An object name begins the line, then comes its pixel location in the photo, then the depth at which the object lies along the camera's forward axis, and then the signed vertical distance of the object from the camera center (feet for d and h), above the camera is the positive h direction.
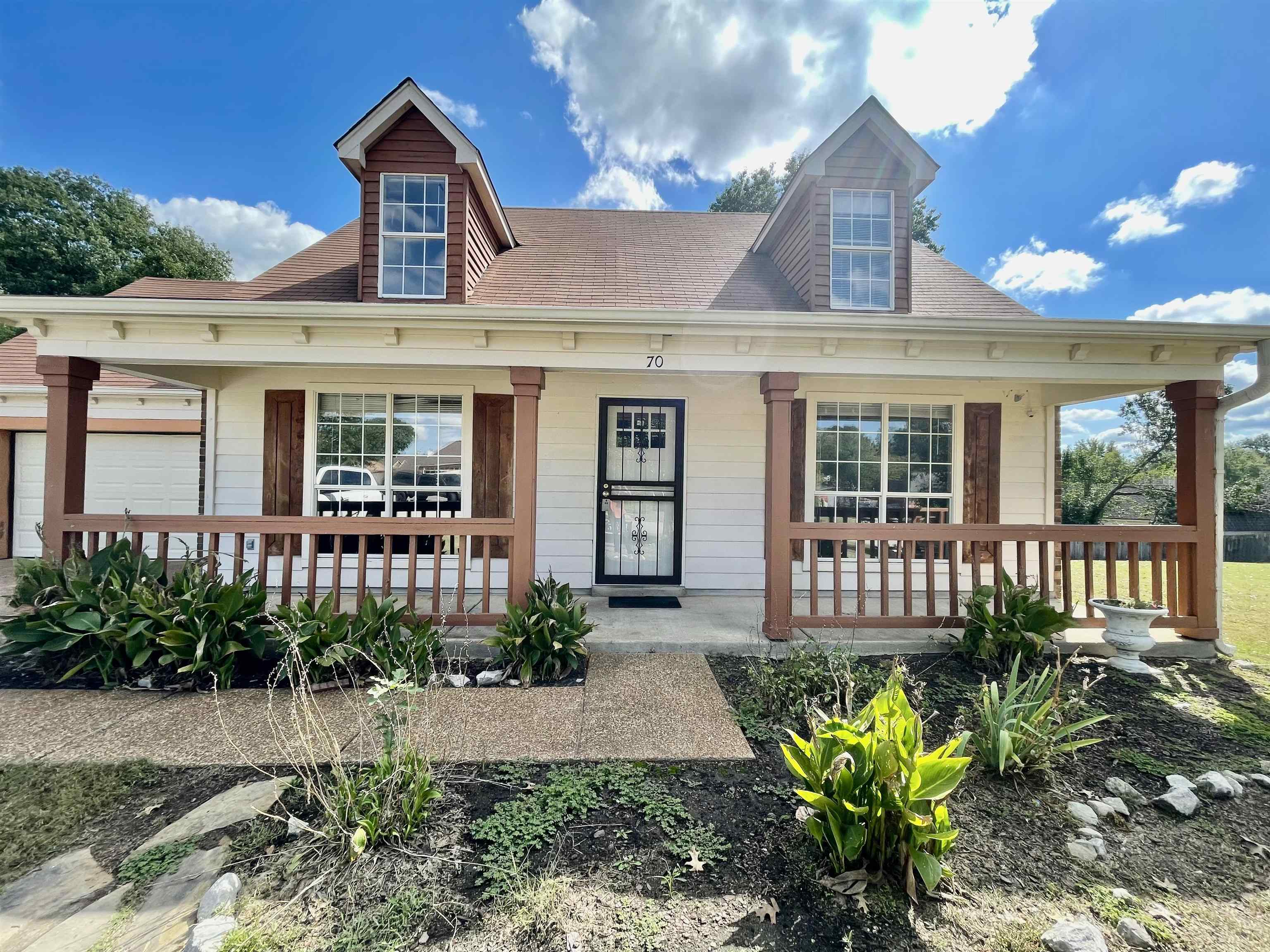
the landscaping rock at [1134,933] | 5.09 -4.53
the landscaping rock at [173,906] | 4.97 -4.57
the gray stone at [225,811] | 6.44 -4.53
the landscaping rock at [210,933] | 4.77 -4.44
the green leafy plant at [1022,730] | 7.64 -3.76
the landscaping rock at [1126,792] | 7.40 -4.50
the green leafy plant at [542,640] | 11.33 -3.54
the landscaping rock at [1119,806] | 7.04 -4.45
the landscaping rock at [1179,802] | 7.13 -4.44
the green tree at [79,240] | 59.41 +31.03
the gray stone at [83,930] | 4.94 -4.62
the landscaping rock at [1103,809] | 7.06 -4.51
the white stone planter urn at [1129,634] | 12.22 -3.49
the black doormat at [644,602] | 16.49 -3.89
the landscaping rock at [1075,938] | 4.89 -4.43
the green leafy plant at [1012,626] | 11.69 -3.19
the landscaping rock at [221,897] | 5.21 -4.45
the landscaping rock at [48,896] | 5.14 -4.65
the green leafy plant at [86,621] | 10.53 -3.05
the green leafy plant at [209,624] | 10.44 -3.10
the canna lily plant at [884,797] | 5.45 -3.47
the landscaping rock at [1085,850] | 6.23 -4.51
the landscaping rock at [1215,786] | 7.57 -4.46
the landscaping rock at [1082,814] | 6.91 -4.50
